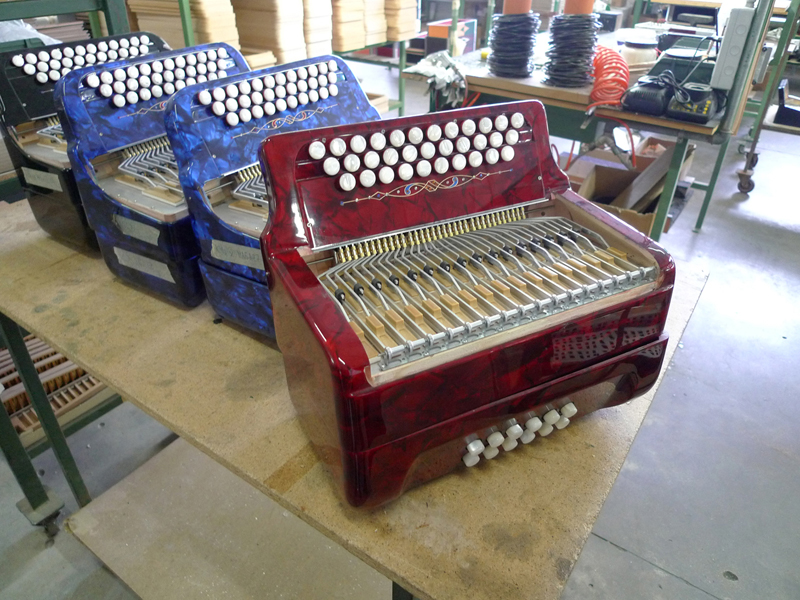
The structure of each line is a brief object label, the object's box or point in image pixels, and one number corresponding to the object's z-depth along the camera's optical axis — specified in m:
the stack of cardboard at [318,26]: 3.08
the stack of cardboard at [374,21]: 3.61
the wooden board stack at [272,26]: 2.82
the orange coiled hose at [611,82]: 2.34
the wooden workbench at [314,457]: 0.86
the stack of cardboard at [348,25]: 3.36
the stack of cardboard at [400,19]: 3.77
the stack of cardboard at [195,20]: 2.57
